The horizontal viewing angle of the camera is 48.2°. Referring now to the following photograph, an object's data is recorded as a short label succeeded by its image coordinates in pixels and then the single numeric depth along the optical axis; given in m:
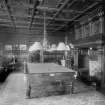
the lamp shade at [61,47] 4.35
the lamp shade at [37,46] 4.72
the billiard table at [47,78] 3.39
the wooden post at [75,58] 6.26
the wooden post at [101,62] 3.96
